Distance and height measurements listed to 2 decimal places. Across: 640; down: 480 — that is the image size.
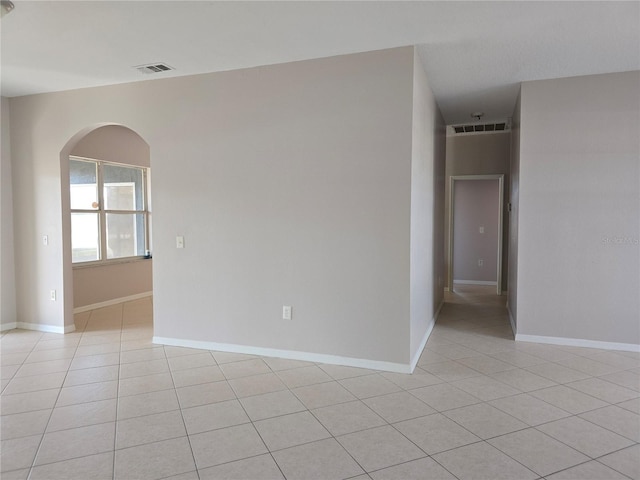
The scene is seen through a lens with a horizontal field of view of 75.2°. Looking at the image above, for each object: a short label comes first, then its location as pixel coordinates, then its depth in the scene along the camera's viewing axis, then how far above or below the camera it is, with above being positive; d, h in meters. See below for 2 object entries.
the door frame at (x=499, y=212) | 6.74 +0.25
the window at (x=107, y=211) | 5.68 +0.26
